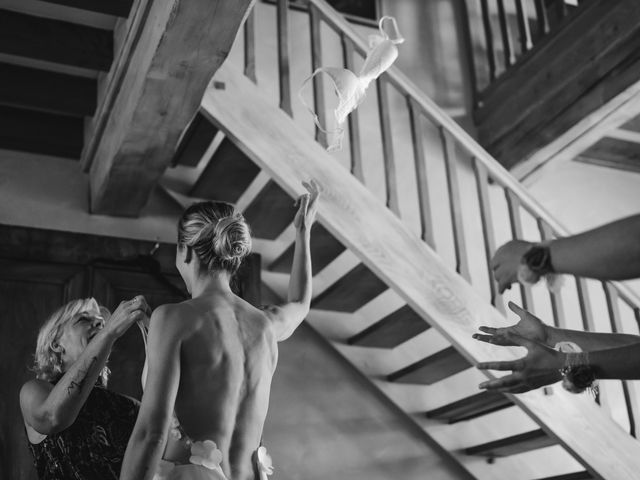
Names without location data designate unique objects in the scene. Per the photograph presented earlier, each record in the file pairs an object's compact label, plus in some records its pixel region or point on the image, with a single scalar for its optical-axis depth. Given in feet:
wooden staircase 11.87
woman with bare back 5.96
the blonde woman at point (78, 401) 7.25
